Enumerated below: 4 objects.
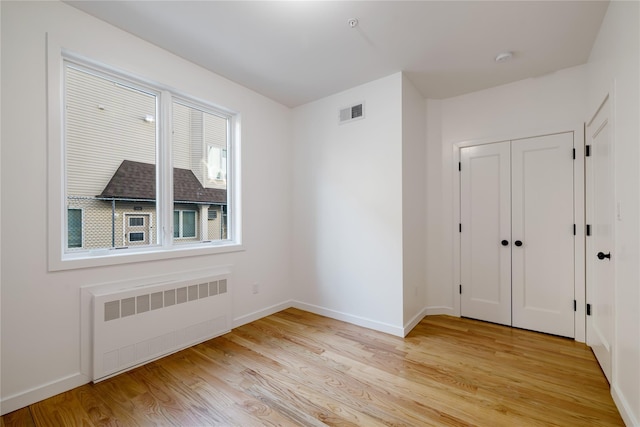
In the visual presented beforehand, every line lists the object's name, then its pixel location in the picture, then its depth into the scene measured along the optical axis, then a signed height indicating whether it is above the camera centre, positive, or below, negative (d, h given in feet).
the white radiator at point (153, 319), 6.77 -3.01
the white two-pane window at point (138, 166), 7.06 +1.48
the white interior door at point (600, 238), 6.48 -0.67
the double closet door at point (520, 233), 9.16 -0.75
